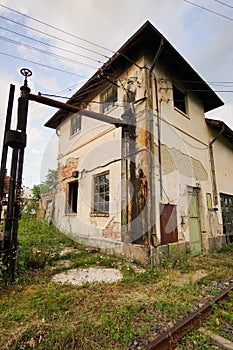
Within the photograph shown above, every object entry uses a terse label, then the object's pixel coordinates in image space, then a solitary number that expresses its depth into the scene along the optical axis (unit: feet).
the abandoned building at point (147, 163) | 17.87
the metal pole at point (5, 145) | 12.64
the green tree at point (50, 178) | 89.54
